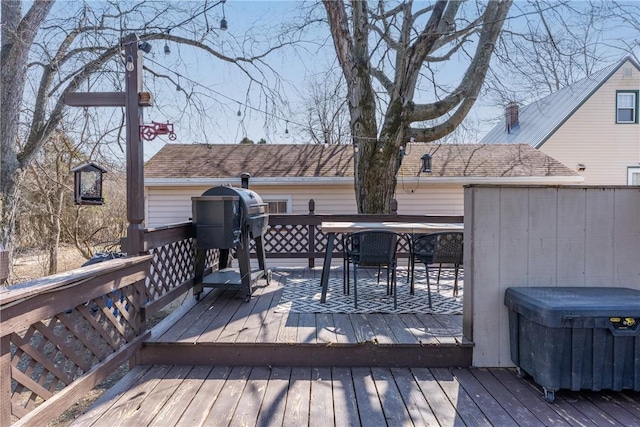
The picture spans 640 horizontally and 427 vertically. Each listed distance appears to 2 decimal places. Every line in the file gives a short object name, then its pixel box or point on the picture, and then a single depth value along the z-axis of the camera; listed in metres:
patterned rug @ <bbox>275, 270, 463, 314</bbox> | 3.70
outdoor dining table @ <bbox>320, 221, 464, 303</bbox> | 3.88
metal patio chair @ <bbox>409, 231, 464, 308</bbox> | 3.89
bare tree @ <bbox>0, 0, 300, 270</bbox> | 5.29
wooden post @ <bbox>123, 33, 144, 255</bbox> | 2.88
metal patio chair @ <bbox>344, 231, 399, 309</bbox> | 3.71
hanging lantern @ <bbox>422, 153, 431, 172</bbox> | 8.31
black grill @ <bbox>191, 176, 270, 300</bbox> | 3.74
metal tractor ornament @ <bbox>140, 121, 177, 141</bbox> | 2.90
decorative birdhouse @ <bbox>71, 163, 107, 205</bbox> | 3.27
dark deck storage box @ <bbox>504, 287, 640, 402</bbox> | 2.26
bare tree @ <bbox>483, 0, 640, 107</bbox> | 5.46
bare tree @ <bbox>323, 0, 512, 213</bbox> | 6.21
